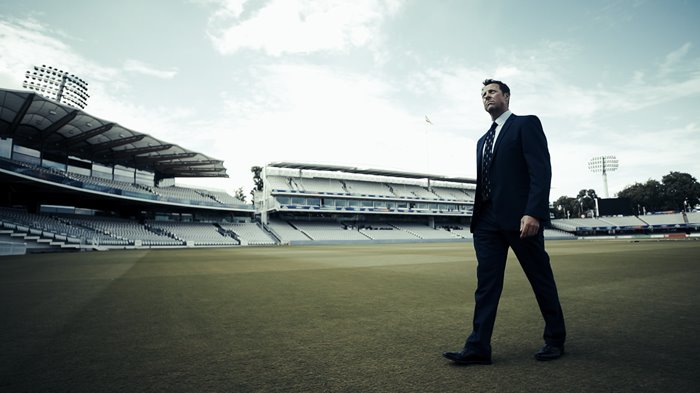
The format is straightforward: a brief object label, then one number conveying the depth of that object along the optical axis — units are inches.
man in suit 105.0
